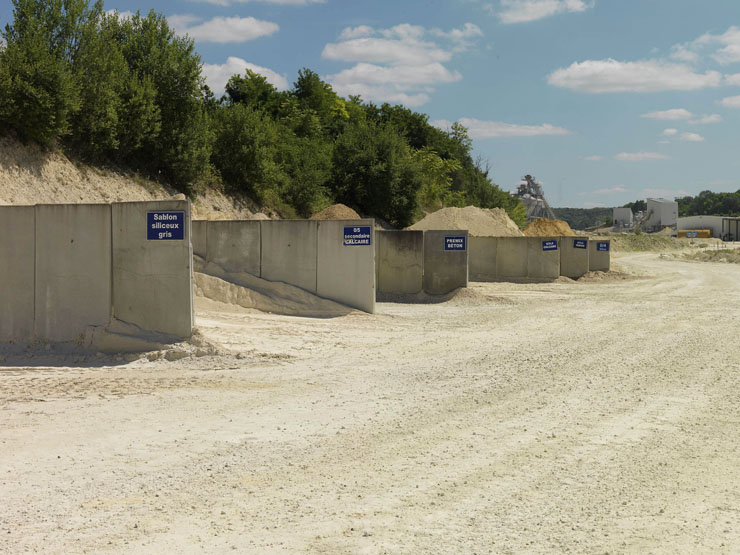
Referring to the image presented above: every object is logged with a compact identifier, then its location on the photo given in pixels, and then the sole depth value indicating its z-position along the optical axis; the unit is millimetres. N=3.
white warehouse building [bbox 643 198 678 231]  129000
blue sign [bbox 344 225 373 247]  17172
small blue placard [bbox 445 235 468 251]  22422
